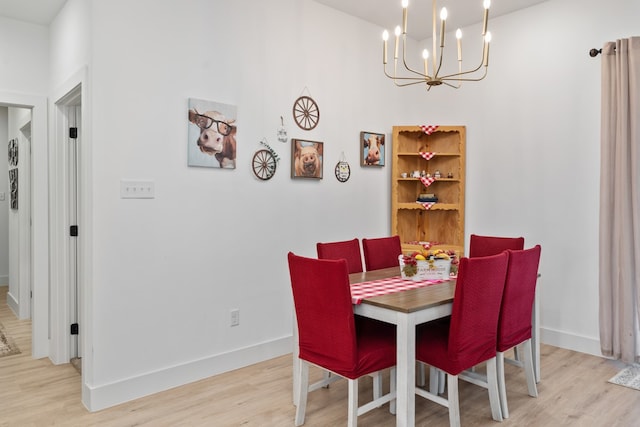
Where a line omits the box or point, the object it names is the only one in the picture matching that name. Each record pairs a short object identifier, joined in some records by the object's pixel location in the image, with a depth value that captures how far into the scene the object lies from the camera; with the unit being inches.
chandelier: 87.0
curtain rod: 137.5
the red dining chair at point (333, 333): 83.8
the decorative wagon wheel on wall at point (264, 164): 135.3
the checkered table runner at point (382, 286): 92.8
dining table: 82.8
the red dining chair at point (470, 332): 86.2
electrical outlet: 130.6
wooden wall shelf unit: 171.0
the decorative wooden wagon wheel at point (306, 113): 146.2
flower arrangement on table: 107.7
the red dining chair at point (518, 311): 98.9
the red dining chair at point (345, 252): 119.0
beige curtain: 126.6
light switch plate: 109.7
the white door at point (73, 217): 135.8
